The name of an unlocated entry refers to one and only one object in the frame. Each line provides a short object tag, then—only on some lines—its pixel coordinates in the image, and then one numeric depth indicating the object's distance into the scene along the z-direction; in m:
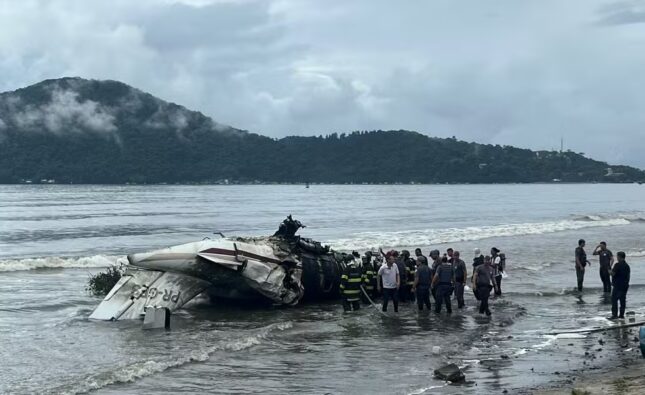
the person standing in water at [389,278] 20.09
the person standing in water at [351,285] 20.52
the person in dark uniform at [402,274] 21.23
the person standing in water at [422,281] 20.14
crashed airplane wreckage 20.25
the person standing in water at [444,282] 19.75
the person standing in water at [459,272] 20.30
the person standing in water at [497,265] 24.34
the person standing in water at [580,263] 24.44
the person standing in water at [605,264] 22.66
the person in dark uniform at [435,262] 20.34
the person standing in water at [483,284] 19.41
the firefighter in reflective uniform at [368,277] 22.52
